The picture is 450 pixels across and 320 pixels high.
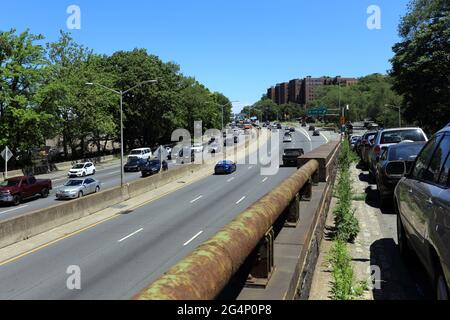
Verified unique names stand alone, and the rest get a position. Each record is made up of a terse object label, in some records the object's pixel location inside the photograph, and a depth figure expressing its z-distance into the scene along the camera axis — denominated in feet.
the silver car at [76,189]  99.60
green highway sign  326.85
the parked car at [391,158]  39.24
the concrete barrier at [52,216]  58.95
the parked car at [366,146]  71.19
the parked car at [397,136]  57.16
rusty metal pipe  7.87
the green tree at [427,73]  158.81
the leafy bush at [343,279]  19.16
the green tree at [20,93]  145.69
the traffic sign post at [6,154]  117.60
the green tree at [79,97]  176.64
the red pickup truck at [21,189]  95.45
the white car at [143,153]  190.90
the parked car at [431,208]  13.38
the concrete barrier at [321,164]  39.32
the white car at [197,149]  203.00
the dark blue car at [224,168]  139.03
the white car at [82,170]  146.41
